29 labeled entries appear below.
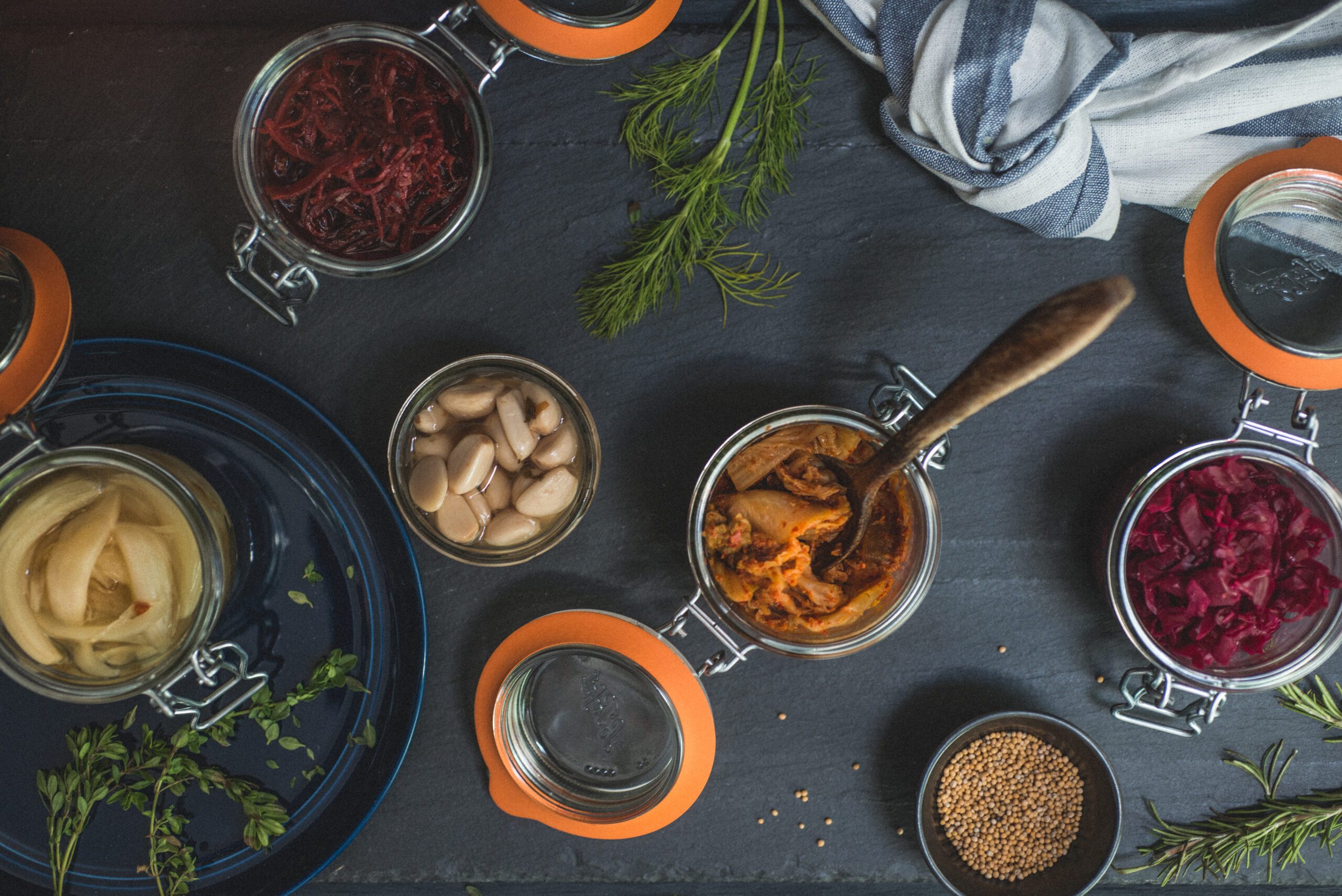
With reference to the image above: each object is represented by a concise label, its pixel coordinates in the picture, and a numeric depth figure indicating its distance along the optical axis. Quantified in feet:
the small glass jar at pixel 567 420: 2.23
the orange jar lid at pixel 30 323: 2.14
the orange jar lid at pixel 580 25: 2.19
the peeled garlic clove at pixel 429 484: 2.21
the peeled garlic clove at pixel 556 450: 2.23
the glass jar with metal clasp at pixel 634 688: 2.21
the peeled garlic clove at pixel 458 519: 2.22
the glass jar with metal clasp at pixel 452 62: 2.18
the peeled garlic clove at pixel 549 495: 2.22
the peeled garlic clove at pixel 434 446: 2.24
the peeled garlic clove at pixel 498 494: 2.24
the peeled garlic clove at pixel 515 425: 2.22
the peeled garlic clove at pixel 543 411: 2.22
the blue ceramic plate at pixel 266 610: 2.28
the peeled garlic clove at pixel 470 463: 2.20
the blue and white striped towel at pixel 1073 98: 2.22
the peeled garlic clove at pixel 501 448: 2.23
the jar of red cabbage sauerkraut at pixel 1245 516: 2.22
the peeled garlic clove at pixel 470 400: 2.22
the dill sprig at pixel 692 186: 2.27
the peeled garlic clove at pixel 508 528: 2.22
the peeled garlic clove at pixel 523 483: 2.23
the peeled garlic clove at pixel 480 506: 2.23
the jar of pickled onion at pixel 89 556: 2.10
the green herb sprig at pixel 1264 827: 2.35
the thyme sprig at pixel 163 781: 2.27
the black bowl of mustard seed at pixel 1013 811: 2.33
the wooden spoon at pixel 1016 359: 1.88
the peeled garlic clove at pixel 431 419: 2.24
